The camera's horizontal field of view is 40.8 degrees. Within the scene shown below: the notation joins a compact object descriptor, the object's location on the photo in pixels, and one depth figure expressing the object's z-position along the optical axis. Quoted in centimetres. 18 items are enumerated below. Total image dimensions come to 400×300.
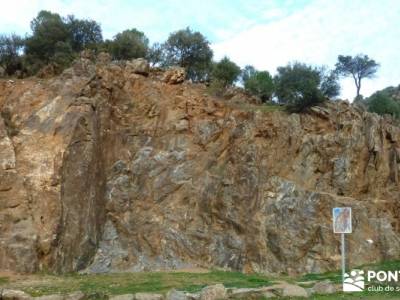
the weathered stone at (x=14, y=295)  1354
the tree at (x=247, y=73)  3592
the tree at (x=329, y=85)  2998
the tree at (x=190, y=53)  3259
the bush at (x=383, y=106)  3556
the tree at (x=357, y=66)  4688
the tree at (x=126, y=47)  3033
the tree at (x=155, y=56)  3167
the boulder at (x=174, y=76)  2612
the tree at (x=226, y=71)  3234
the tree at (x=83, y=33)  3033
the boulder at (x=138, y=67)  2573
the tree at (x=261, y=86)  3086
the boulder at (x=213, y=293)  1295
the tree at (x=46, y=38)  2894
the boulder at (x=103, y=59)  2545
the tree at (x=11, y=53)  2816
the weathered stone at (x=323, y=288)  1408
